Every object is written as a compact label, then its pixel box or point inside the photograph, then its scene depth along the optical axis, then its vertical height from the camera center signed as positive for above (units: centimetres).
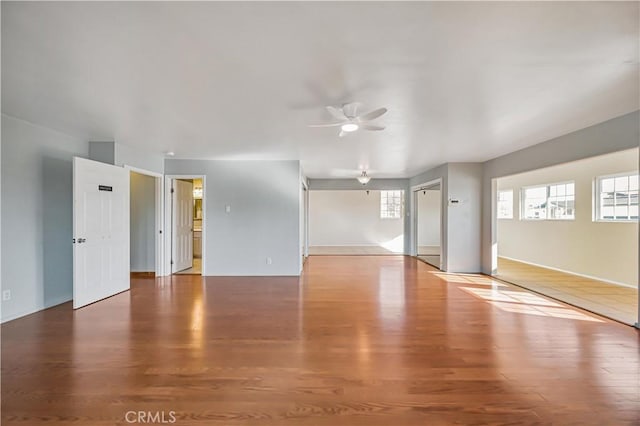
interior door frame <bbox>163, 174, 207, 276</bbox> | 613 -8
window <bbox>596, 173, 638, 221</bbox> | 536 +29
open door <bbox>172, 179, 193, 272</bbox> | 643 -23
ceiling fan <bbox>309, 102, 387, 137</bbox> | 293 +99
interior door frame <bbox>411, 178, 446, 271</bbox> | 706 -4
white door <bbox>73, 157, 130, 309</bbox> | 407 -23
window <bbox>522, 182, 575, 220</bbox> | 671 +29
